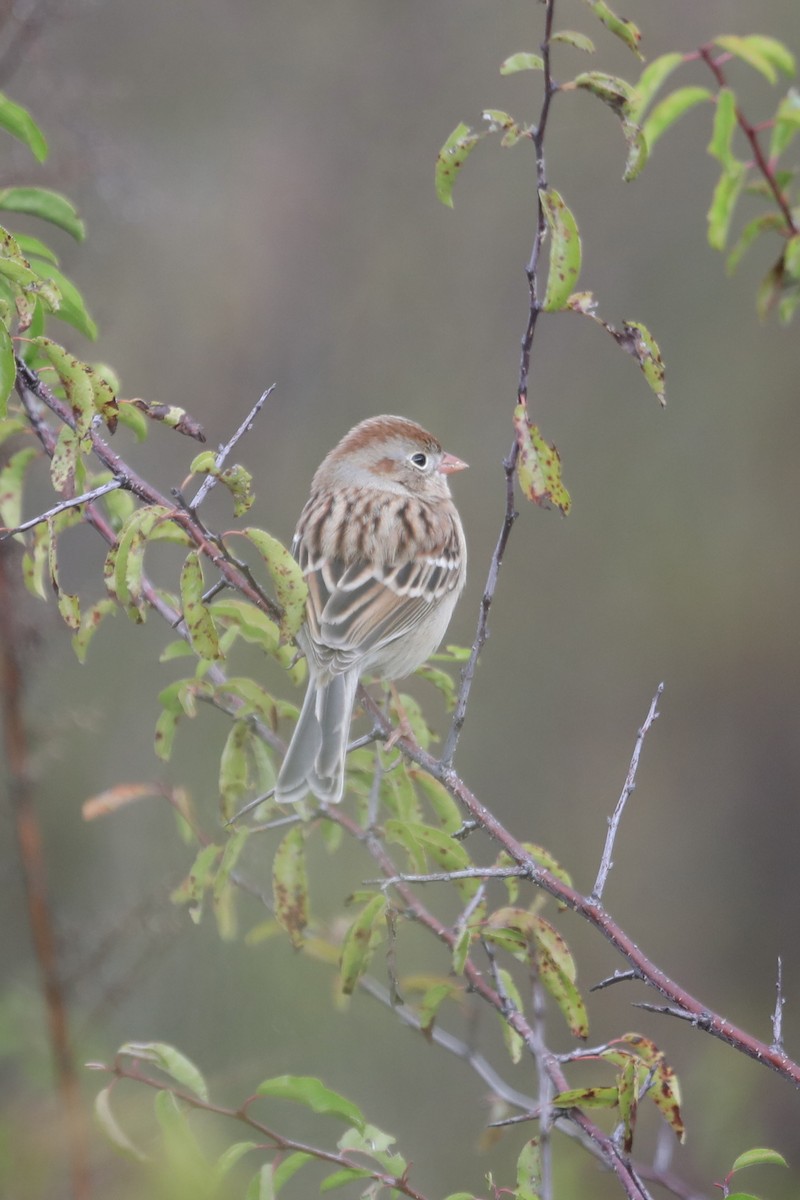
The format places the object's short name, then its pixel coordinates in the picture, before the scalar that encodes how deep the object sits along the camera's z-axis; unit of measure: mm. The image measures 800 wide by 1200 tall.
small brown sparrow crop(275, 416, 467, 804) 6871
